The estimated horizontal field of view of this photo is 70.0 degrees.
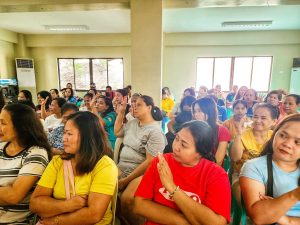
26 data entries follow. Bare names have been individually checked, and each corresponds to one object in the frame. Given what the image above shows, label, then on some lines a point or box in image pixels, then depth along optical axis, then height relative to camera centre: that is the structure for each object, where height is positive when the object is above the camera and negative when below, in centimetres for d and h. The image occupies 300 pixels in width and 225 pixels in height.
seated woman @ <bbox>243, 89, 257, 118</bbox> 383 -32
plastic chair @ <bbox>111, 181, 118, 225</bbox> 133 -76
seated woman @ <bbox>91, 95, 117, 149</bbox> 297 -51
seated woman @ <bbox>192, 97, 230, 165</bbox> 203 -42
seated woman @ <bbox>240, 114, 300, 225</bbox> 109 -53
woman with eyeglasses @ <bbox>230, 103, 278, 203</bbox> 194 -53
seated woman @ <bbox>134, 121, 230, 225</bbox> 109 -58
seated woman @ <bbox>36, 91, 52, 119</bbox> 363 -42
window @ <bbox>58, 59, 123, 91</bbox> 841 +20
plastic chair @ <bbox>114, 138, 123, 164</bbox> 238 -78
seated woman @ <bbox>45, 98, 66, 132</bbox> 302 -51
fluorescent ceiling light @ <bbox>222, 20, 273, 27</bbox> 585 +153
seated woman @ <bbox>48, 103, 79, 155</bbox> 223 -64
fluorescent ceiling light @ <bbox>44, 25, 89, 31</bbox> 660 +156
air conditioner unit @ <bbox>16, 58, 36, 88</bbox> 783 +17
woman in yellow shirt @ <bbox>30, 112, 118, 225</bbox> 120 -60
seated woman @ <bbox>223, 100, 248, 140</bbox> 241 -45
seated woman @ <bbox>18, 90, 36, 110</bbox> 376 -31
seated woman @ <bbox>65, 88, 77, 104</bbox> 582 -47
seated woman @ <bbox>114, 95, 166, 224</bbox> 190 -63
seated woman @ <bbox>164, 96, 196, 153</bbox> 321 -55
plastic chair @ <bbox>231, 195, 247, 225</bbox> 138 -93
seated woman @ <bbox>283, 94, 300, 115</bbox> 308 -34
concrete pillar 344 +51
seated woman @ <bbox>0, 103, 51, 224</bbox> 130 -52
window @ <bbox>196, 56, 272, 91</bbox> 765 +26
